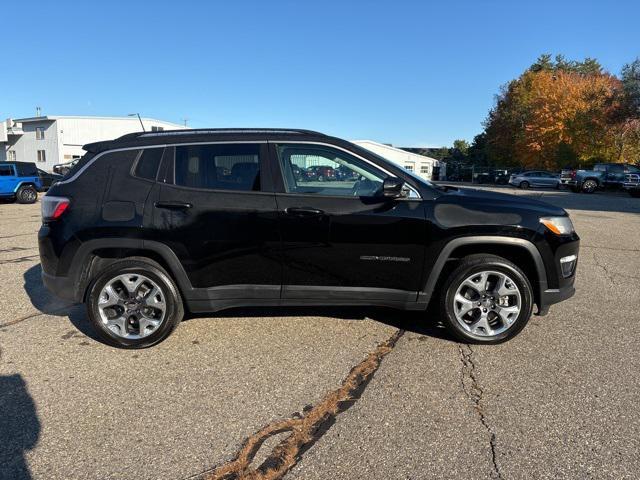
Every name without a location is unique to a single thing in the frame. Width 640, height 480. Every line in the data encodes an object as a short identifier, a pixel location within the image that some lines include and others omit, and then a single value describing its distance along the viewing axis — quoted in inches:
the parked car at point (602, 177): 1155.9
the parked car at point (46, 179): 871.2
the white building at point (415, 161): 2255.2
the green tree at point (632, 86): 1328.7
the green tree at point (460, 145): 3993.6
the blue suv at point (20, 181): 714.2
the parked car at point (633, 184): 1083.9
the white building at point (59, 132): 1707.7
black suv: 158.2
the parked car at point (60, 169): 1220.3
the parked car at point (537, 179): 1499.8
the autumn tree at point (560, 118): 1587.1
